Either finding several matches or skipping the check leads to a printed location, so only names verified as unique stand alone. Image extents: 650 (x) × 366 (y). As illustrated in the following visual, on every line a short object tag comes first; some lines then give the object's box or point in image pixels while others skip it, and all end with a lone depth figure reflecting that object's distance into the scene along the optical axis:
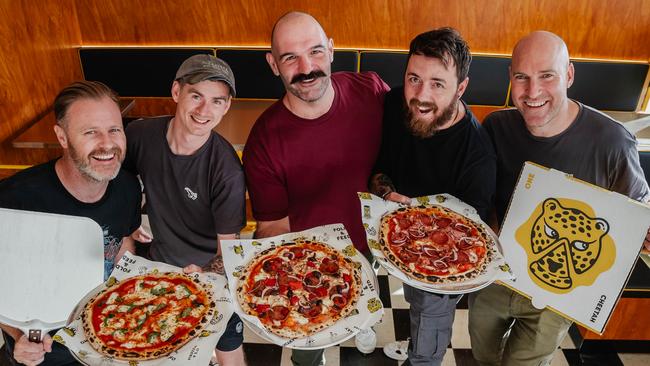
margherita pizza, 1.54
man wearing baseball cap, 1.93
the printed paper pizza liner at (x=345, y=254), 1.53
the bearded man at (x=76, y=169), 1.79
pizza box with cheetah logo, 1.69
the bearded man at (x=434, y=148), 1.91
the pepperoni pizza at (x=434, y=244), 1.80
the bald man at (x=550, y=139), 1.85
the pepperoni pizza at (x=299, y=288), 1.64
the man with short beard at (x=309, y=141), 1.99
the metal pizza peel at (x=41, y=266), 1.62
